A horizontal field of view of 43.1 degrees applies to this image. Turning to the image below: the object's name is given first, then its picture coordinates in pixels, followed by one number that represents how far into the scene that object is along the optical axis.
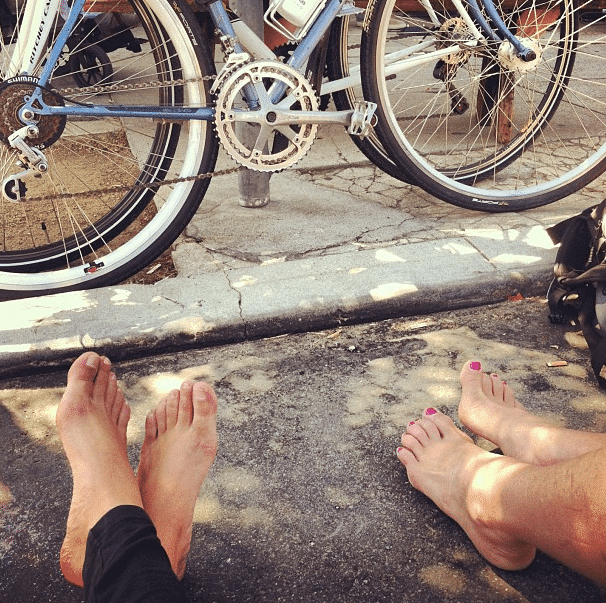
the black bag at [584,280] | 2.34
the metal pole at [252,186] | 3.07
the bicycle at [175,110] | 2.50
